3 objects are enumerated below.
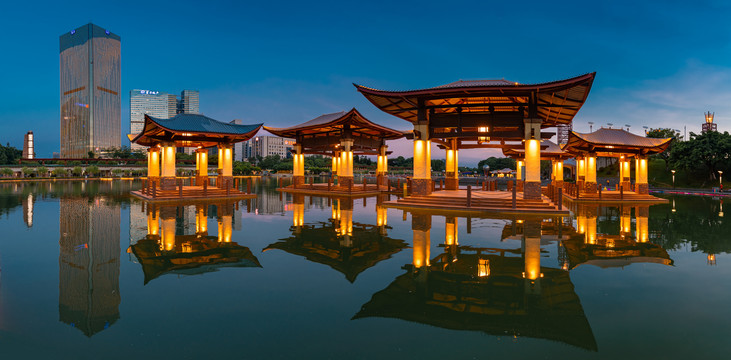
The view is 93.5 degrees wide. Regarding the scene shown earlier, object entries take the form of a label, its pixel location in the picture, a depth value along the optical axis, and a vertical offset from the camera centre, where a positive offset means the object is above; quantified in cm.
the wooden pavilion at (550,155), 2790 +199
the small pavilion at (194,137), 2198 +302
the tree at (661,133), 4954 +655
